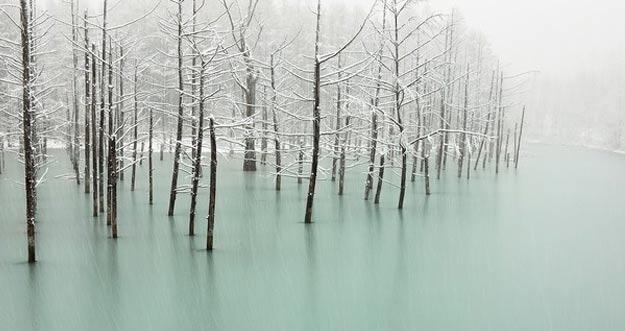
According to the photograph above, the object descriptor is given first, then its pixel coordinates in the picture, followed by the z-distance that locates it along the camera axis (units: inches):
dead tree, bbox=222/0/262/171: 1415.8
